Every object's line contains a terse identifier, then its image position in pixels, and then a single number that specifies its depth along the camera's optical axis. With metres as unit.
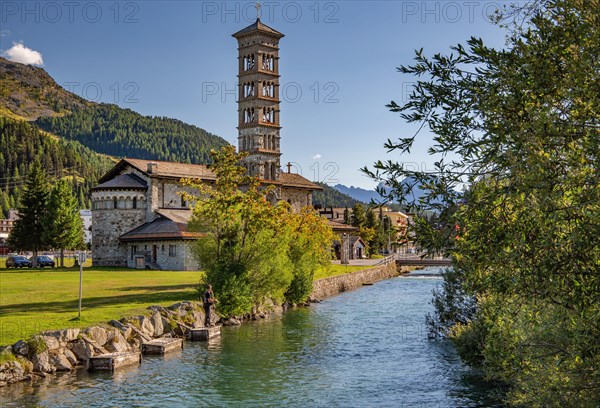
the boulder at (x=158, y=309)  31.54
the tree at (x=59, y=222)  69.62
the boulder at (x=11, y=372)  20.81
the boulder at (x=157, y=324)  29.78
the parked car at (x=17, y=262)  70.50
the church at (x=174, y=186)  65.25
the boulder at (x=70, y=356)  23.58
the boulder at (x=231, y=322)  36.69
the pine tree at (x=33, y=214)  70.69
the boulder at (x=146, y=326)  28.73
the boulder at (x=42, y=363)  22.07
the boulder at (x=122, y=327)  26.91
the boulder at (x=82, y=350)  24.12
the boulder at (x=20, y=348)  21.95
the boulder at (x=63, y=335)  23.75
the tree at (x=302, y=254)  47.97
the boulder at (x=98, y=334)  25.03
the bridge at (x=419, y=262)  87.38
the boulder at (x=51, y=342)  23.09
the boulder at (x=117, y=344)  25.55
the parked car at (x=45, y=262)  72.75
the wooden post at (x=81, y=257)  26.40
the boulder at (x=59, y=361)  22.88
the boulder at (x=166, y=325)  30.84
